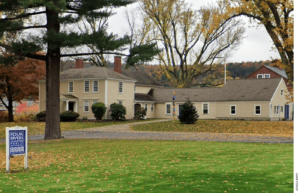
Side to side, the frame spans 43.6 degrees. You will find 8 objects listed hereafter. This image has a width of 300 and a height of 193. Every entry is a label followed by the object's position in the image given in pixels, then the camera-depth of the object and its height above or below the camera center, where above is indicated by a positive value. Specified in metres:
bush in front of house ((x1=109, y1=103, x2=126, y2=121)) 41.09 -0.64
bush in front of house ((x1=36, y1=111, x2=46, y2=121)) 41.44 -1.11
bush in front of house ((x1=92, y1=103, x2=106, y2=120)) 41.00 -0.43
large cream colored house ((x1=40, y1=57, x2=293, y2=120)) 43.94 +1.17
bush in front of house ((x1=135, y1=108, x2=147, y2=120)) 45.38 -0.94
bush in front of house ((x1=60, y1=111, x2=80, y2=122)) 40.38 -1.08
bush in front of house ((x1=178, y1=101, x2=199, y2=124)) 34.44 -0.71
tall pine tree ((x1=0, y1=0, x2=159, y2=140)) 19.97 +3.72
